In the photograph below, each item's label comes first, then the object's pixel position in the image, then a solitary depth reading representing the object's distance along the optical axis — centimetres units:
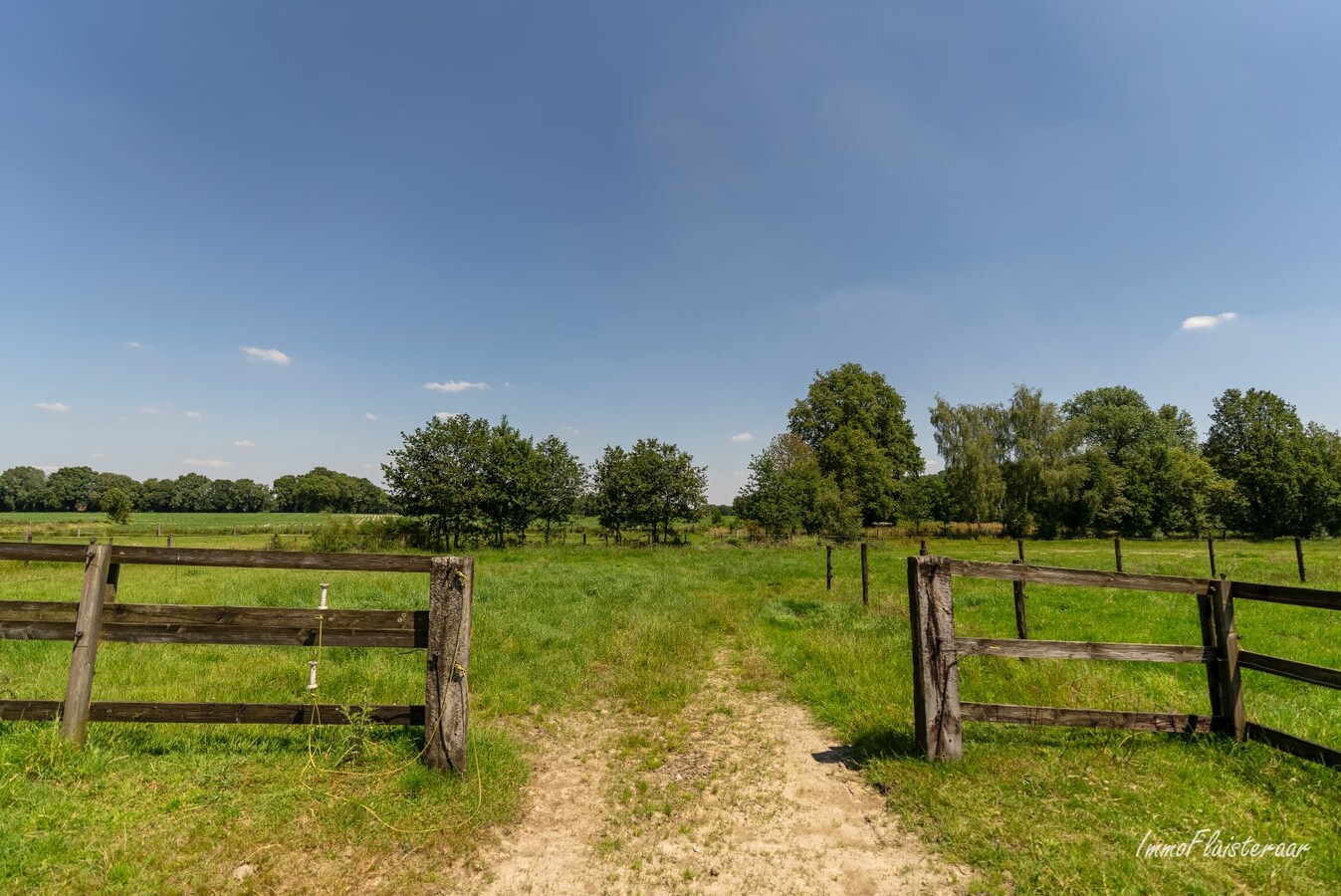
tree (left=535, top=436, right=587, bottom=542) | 3872
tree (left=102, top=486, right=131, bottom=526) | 5200
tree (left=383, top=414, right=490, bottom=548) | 3478
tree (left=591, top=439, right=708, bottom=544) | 3850
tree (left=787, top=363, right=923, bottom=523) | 4869
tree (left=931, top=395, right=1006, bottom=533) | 4822
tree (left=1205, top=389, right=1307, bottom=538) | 4738
